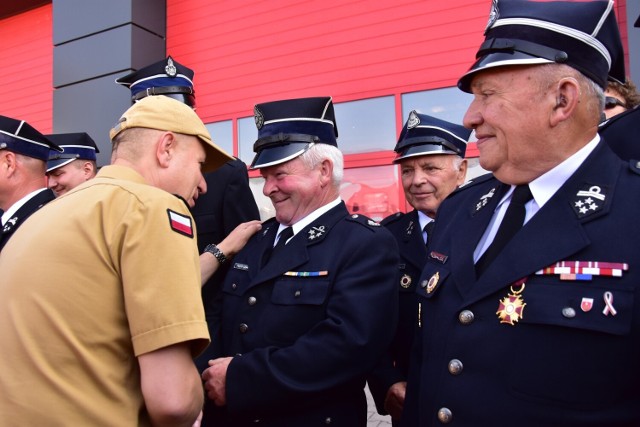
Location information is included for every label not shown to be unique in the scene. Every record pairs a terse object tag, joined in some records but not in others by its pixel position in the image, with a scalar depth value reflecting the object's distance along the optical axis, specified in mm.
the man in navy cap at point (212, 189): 2814
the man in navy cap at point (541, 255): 1173
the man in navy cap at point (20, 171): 2859
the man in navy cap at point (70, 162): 3695
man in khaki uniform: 1259
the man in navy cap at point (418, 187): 2492
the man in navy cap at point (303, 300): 1823
